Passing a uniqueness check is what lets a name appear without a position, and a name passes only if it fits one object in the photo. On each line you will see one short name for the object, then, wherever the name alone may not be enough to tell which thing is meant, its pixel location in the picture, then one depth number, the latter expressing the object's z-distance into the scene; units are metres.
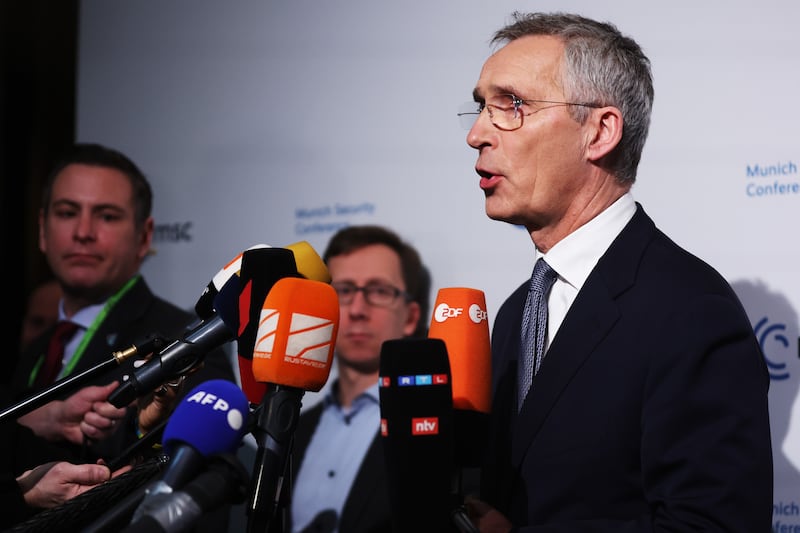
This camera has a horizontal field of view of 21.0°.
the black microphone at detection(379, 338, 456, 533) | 1.99
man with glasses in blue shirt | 2.79
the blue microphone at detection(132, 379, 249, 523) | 1.91
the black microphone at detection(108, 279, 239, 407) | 2.08
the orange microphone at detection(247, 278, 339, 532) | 1.96
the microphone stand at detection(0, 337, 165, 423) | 2.10
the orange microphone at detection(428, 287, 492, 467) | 2.09
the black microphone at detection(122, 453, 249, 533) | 1.86
